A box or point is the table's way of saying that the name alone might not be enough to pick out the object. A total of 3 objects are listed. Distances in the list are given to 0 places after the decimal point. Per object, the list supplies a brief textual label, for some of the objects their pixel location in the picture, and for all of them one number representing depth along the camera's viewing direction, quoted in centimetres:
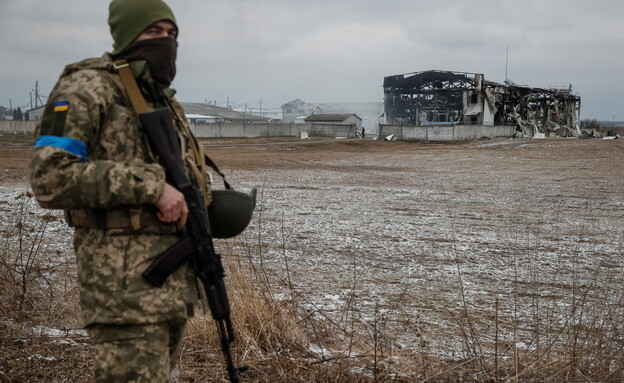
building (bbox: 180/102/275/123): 8094
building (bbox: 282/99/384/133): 10222
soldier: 207
